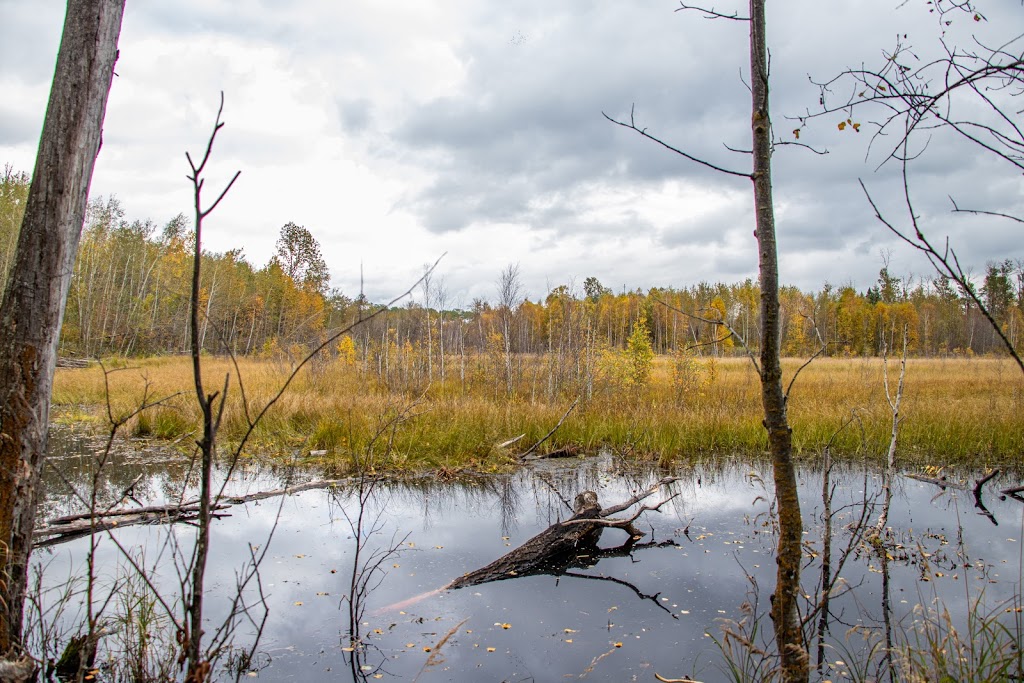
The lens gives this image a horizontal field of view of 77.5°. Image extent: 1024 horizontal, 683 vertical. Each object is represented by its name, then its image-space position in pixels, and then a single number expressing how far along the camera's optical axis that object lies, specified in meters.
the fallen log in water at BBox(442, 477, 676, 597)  5.18
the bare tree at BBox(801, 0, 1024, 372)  2.31
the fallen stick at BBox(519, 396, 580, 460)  9.53
